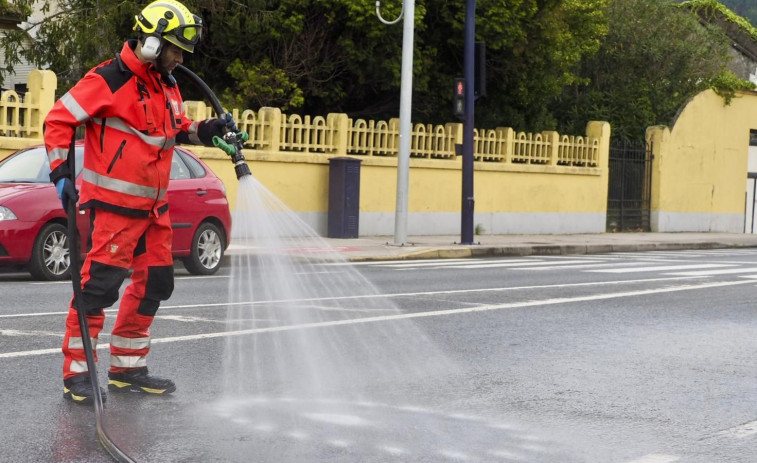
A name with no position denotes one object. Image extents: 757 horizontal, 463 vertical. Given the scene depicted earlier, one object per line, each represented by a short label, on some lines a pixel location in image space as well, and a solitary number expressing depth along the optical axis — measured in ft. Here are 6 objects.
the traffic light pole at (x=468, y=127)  67.36
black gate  93.91
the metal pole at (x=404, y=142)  63.46
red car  39.60
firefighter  18.81
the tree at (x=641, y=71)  105.91
